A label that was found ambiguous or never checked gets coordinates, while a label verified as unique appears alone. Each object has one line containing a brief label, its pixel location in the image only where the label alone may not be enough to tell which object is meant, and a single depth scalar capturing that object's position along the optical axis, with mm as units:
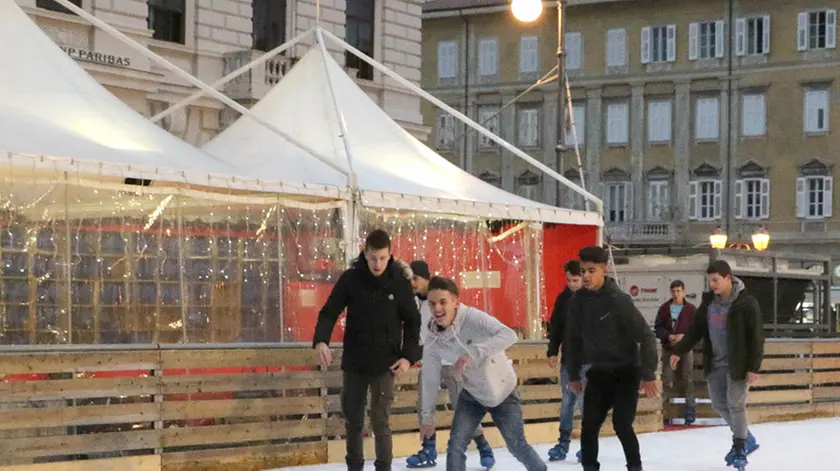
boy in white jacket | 11719
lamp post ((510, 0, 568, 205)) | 24969
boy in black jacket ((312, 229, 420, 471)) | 12016
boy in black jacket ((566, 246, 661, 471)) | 11969
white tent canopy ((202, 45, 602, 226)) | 18031
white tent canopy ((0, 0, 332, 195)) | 15016
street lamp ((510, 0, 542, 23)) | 24922
